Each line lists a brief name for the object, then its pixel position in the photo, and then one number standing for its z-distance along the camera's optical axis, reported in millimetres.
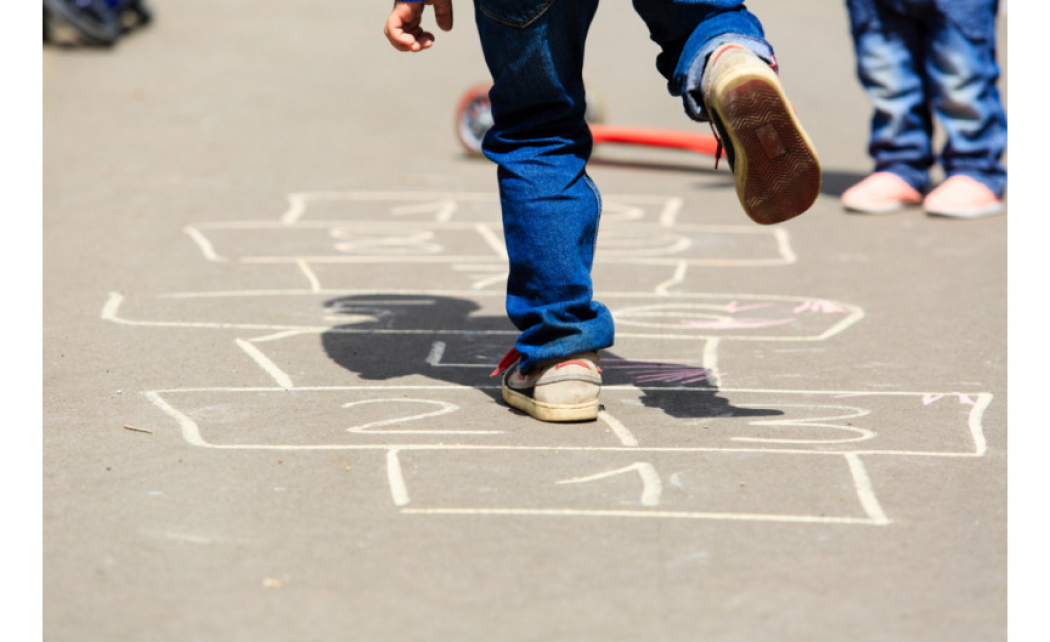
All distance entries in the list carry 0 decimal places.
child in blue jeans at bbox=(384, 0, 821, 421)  5289
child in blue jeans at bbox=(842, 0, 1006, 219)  10633
